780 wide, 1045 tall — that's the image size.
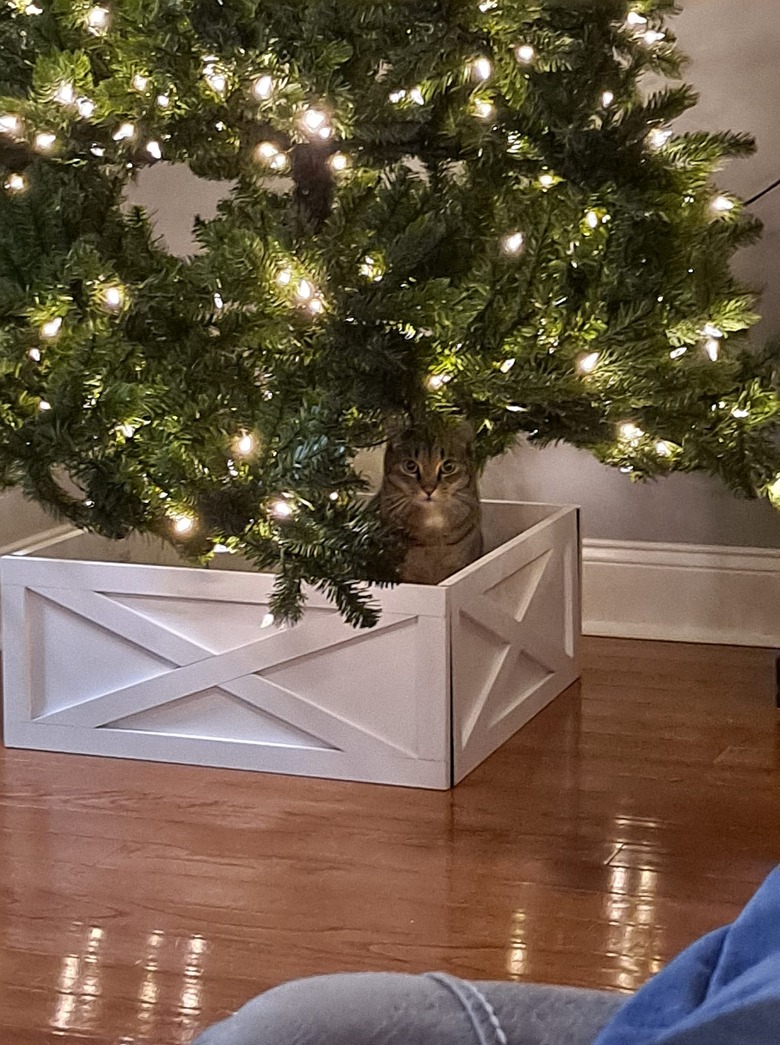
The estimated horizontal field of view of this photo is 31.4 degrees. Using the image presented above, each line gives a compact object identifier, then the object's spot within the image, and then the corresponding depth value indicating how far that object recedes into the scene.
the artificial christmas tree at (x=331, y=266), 1.90
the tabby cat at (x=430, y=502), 2.30
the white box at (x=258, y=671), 2.18
